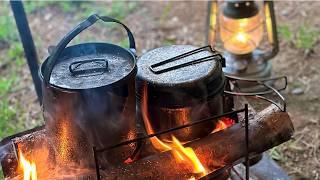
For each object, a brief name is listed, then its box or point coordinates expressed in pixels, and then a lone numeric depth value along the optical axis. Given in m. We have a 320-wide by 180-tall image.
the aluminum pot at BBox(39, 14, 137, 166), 1.47
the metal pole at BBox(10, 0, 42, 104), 2.16
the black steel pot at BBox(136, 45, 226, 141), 1.63
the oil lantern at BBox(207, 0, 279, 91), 2.61
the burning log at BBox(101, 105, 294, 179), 1.60
